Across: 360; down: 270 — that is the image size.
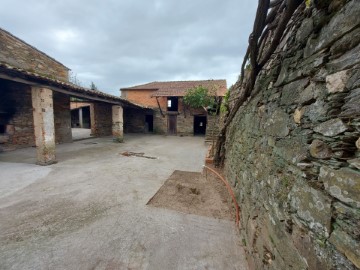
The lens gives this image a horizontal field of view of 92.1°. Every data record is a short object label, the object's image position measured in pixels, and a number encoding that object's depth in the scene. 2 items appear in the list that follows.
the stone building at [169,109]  16.06
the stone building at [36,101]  5.66
